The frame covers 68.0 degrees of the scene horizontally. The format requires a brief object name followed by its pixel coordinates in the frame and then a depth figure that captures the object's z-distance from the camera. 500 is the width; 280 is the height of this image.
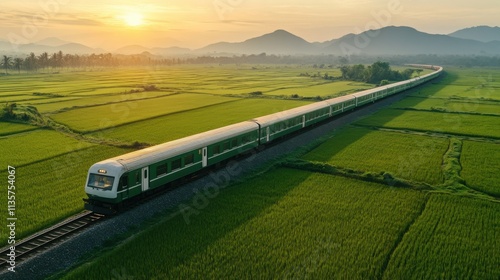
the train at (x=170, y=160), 17.97
